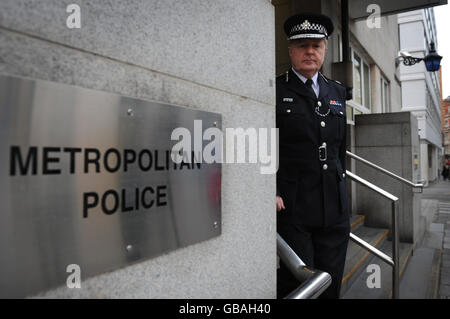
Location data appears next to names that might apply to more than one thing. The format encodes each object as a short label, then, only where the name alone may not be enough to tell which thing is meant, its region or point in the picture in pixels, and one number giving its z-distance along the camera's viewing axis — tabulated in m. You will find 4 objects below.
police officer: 1.73
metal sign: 0.60
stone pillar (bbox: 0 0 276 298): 0.67
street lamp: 7.30
